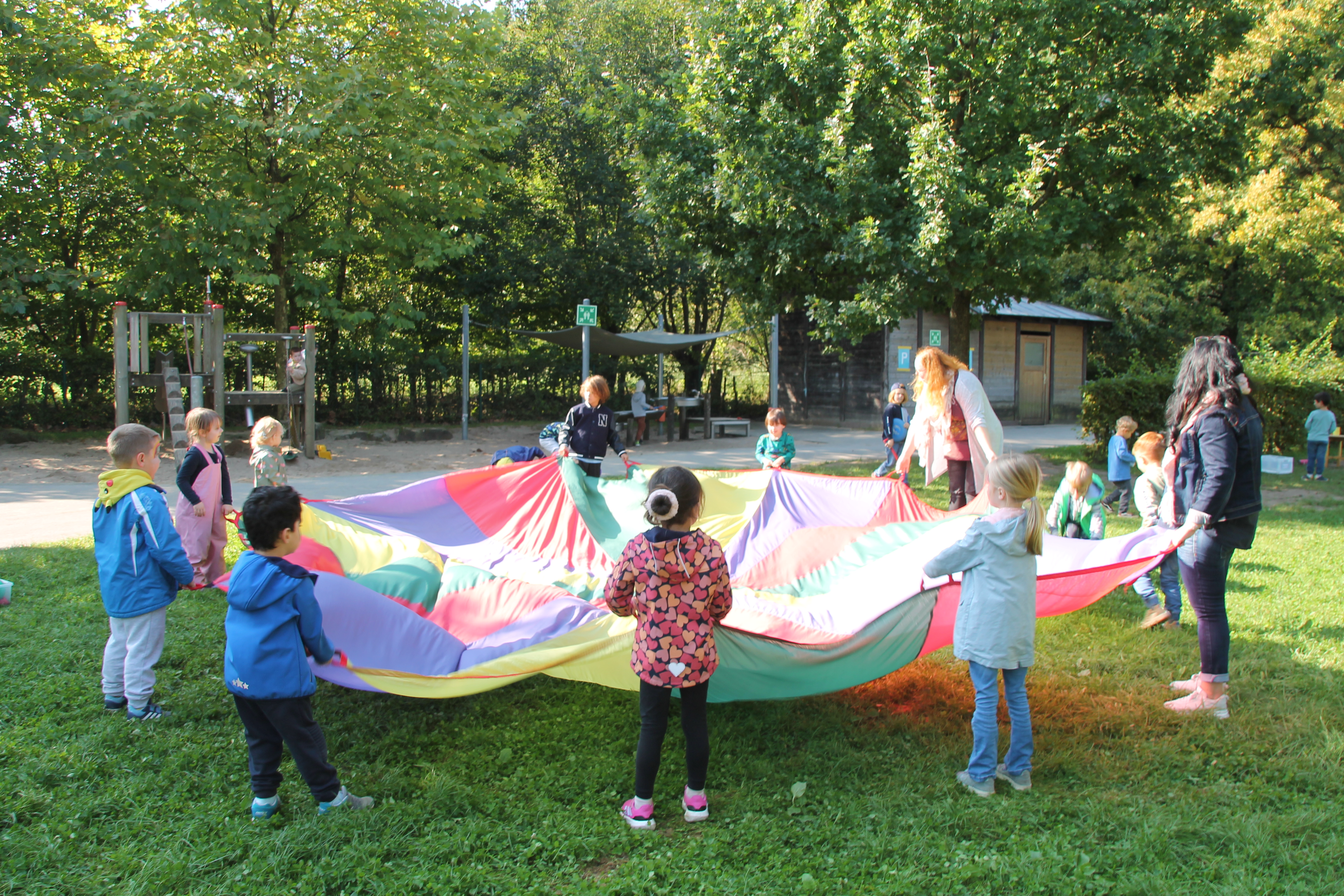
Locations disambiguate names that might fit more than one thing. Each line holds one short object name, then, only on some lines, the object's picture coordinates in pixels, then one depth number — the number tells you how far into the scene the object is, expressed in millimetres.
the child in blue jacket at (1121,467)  8531
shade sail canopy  16016
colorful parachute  3471
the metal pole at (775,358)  17094
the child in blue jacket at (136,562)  3818
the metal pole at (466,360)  15820
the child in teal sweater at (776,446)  7461
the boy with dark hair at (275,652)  2988
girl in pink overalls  5191
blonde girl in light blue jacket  3307
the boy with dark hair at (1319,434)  12508
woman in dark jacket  3807
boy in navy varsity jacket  6695
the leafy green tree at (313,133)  13430
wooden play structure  11914
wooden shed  20594
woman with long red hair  5738
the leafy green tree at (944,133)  10859
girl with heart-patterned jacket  3045
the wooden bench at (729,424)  17953
